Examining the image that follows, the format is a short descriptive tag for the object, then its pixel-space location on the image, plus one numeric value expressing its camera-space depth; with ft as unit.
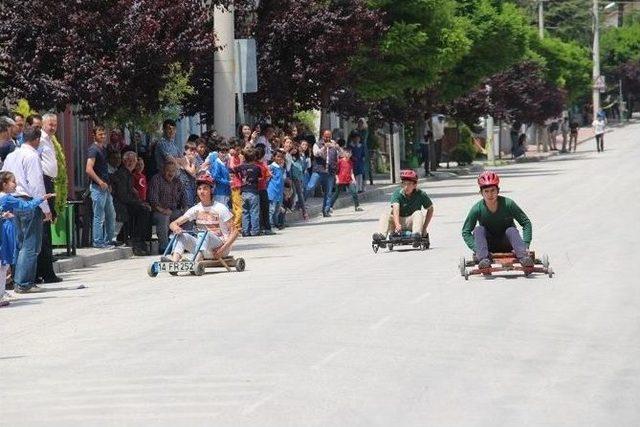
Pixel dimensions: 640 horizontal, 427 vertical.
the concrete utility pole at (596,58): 374.02
